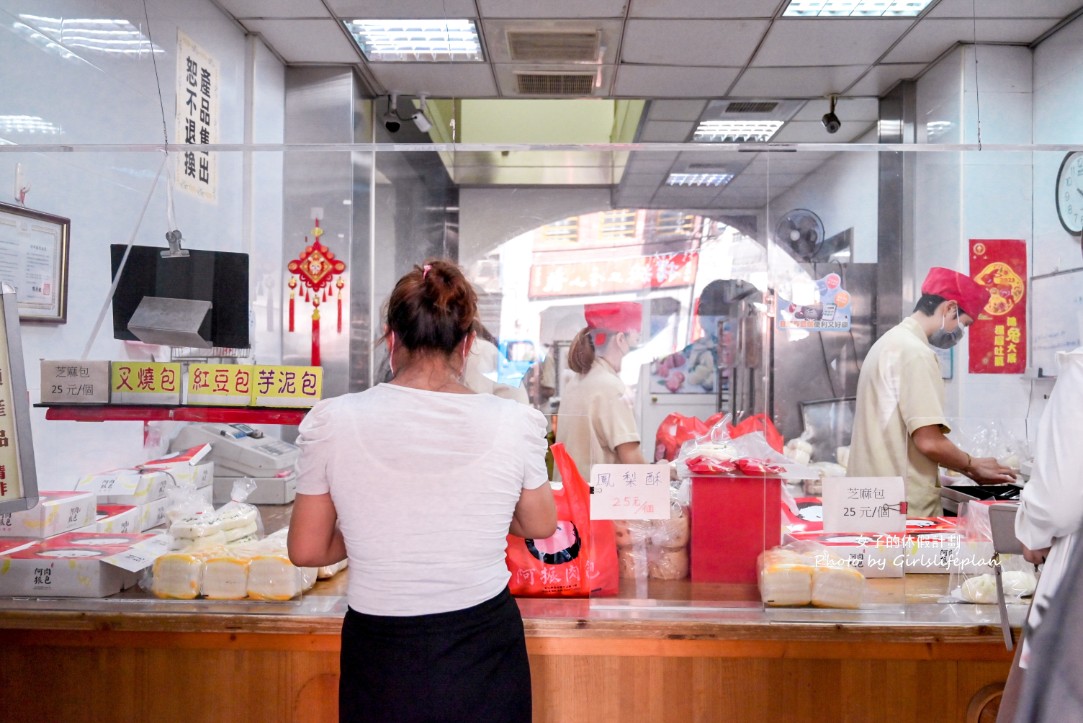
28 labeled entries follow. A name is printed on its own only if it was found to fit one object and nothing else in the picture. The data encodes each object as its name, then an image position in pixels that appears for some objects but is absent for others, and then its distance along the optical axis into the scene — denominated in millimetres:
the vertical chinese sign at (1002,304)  2037
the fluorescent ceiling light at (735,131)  5129
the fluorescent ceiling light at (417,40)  3867
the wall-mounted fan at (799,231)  2115
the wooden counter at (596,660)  1748
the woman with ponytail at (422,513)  1264
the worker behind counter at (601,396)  2021
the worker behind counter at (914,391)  2041
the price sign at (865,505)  1852
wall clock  2068
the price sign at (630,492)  1853
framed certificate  2111
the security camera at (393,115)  4648
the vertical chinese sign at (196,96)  3215
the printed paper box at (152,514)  2219
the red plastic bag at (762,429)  2050
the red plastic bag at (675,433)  2162
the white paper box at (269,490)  2330
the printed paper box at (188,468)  2357
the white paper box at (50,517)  1956
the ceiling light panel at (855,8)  3576
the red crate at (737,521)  1880
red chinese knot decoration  2225
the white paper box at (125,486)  2236
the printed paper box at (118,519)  2066
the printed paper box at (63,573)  1808
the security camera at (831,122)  4695
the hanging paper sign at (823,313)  2021
